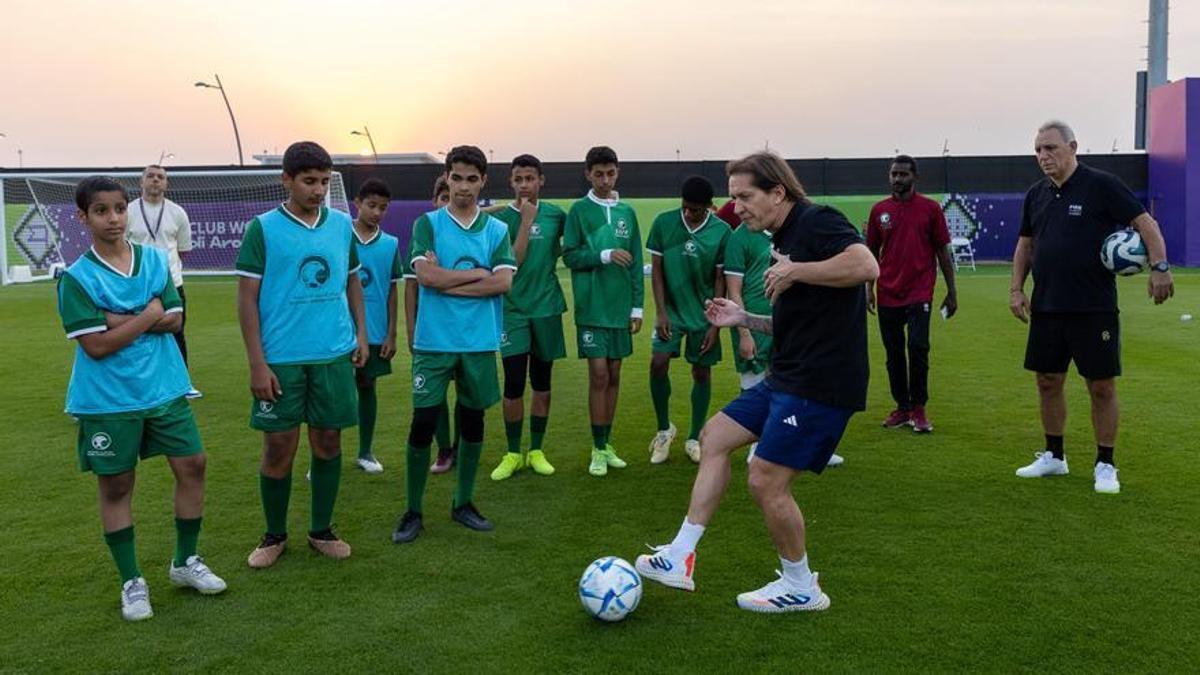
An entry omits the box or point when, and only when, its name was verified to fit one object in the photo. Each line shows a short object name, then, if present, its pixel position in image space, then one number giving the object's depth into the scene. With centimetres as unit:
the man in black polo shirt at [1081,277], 561
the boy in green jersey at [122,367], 383
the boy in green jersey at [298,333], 432
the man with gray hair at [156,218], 801
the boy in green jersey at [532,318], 620
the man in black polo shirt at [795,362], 365
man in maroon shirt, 745
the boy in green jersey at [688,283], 650
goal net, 2445
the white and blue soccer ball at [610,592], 373
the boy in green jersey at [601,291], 632
